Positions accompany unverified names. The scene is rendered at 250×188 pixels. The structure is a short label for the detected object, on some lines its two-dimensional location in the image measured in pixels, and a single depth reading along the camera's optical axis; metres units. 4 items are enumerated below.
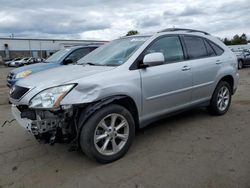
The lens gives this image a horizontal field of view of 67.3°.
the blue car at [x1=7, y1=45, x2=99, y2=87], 5.21
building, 38.07
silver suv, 2.30
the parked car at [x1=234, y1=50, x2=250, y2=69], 13.29
